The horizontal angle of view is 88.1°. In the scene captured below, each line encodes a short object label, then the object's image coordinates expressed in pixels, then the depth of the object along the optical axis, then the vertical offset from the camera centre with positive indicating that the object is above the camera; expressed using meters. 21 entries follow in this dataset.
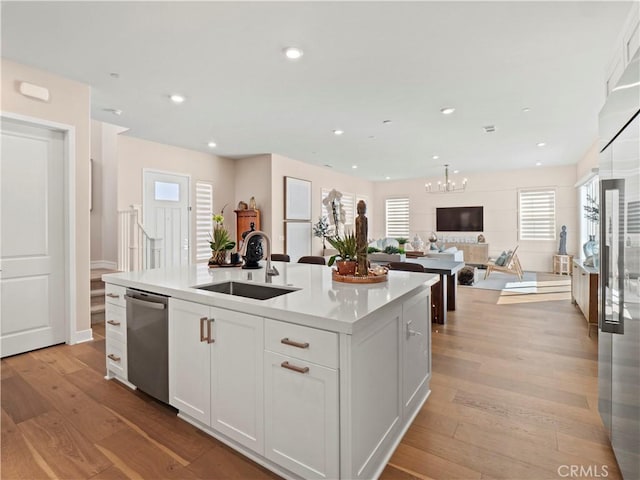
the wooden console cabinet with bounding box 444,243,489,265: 9.00 -0.44
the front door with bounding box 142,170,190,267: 5.79 +0.45
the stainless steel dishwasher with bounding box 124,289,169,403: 2.12 -0.71
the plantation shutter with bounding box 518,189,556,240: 8.73 +0.60
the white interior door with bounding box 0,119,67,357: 3.13 -0.01
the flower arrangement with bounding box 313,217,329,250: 8.09 +0.22
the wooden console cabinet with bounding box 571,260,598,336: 3.80 -0.69
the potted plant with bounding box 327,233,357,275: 2.23 -0.12
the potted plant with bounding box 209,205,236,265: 3.02 -0.09
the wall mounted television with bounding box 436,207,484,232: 9.66 +0.53
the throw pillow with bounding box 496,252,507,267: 7.44 -0.53
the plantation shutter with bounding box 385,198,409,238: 10.89 +0.67
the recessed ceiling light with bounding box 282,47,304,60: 2.82 +1.60
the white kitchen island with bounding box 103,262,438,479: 1.40 -0.65
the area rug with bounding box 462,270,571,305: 5.58 -1.00
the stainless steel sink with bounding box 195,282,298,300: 2.12 -0.35
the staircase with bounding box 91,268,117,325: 4.23 -0.83
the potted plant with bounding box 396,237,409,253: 5.84 -0.09
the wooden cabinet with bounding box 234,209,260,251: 6.75 +0.37
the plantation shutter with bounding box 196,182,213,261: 6.57 +0.39
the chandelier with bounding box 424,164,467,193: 9.82 +1.47
